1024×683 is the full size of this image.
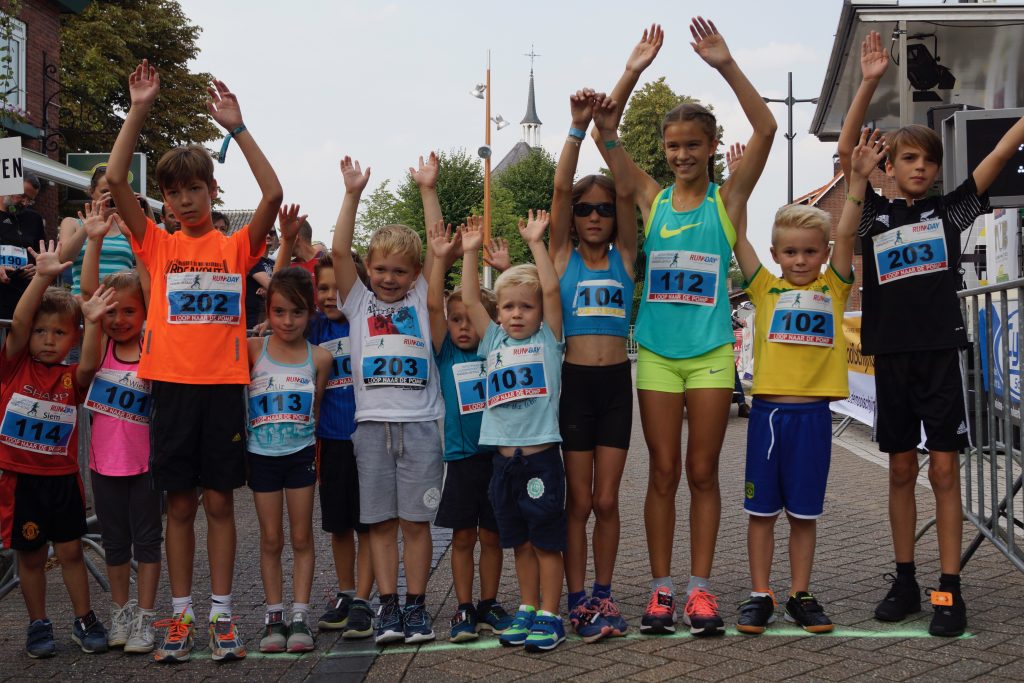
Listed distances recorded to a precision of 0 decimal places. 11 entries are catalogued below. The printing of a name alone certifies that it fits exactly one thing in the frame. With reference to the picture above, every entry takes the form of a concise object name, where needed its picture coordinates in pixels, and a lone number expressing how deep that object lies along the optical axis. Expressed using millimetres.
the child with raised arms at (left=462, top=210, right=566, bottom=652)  4461
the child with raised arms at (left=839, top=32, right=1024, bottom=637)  4656
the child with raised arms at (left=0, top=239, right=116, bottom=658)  4598
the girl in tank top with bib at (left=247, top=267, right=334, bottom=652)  4633
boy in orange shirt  4531
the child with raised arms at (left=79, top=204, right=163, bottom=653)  4609
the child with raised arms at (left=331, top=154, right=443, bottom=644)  4703
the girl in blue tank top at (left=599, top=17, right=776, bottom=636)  4598
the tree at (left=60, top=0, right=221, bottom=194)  25766
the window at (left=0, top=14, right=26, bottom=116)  19984
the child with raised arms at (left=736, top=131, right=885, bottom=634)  4645
